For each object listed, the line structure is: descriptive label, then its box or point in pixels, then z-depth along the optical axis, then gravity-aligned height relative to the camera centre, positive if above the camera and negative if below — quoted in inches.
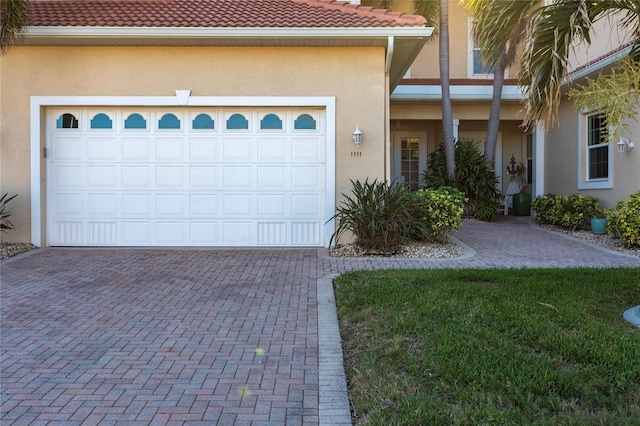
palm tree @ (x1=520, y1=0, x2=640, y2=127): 206.8 +70.5
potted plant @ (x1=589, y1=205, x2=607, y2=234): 438.0 -15.2
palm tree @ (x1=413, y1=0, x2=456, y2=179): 535.0 +157.6
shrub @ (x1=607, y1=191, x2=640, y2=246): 362.0 -12.8
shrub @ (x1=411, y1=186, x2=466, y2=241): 367.9 -8.3
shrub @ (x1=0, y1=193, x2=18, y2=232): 370.3 -9.0
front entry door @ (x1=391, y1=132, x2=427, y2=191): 689.0 +67.3
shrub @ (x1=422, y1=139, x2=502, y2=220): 559.2 +25.6
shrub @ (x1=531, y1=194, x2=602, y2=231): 462.0 -7.0
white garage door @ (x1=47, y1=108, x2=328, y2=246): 389.1 +23.8
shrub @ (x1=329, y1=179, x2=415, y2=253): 348.8 -10.0
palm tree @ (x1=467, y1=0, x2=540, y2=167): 223.0 +85.3
